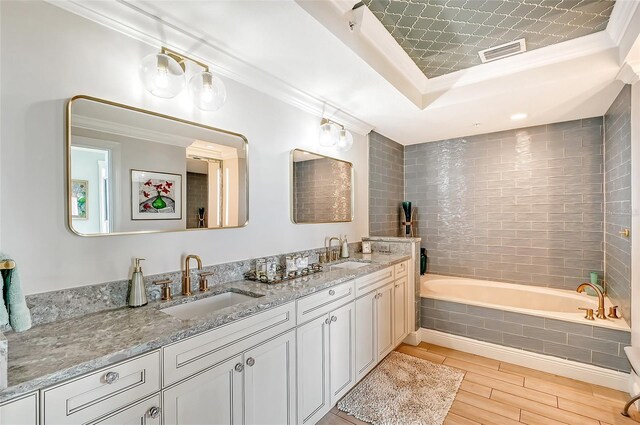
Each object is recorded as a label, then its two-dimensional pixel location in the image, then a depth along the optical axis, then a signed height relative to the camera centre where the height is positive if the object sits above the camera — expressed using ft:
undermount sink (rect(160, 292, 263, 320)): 5.19 -1.77
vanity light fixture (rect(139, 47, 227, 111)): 4.82 +2.34
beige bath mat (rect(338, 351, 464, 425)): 6.61 -4.64
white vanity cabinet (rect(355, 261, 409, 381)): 7.61 -3.00
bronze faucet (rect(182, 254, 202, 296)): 5.47 -1.25
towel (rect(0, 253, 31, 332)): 3.22 -1.02
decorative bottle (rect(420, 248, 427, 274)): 13.34 -2.37
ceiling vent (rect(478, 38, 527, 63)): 7.13 +4.09
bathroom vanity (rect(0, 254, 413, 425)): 2.95 -2.00
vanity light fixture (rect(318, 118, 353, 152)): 8.73 +2.35
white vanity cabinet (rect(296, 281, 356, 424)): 5.83 -3.19
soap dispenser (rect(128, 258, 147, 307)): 4.71 -1.26
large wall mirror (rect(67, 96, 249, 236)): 4.44 +0.74
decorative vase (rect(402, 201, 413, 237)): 13.30 -0.21
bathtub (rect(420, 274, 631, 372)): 8.04 -3.52
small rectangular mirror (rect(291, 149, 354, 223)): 8.27 +0.74
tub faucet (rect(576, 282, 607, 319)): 8.45 -2.73
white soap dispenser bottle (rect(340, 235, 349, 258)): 9.71 -1.28
